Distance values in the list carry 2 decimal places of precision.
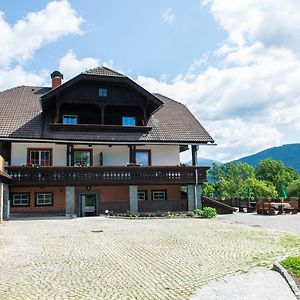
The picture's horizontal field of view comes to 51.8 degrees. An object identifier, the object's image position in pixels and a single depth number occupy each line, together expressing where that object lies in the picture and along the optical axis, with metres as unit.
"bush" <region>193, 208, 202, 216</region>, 18.05
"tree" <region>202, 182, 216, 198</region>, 46.30
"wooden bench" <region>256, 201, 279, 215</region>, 20.04
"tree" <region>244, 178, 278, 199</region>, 46.39
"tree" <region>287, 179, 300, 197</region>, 46.07
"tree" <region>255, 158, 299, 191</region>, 66.78
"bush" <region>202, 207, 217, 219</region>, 17.56
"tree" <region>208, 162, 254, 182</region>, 54.16
